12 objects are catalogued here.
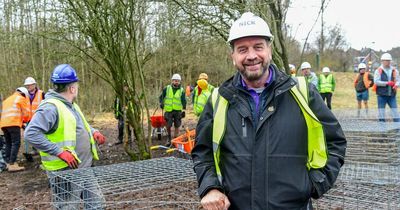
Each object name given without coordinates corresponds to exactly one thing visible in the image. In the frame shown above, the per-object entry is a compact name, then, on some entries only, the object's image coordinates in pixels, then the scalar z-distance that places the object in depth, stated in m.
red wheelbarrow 11.50
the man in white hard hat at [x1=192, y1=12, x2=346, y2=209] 2.05
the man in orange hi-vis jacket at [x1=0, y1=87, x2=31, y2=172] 8.48
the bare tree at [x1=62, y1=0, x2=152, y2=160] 6.12
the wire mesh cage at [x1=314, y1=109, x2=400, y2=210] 4.55
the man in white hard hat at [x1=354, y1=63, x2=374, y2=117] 14.27
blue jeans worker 10.40
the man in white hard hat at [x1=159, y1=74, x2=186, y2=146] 11.06
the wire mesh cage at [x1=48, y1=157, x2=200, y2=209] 3.72
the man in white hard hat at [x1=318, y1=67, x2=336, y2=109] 14.97
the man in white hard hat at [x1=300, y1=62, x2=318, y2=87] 13.77
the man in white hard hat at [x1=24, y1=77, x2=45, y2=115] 9.18
